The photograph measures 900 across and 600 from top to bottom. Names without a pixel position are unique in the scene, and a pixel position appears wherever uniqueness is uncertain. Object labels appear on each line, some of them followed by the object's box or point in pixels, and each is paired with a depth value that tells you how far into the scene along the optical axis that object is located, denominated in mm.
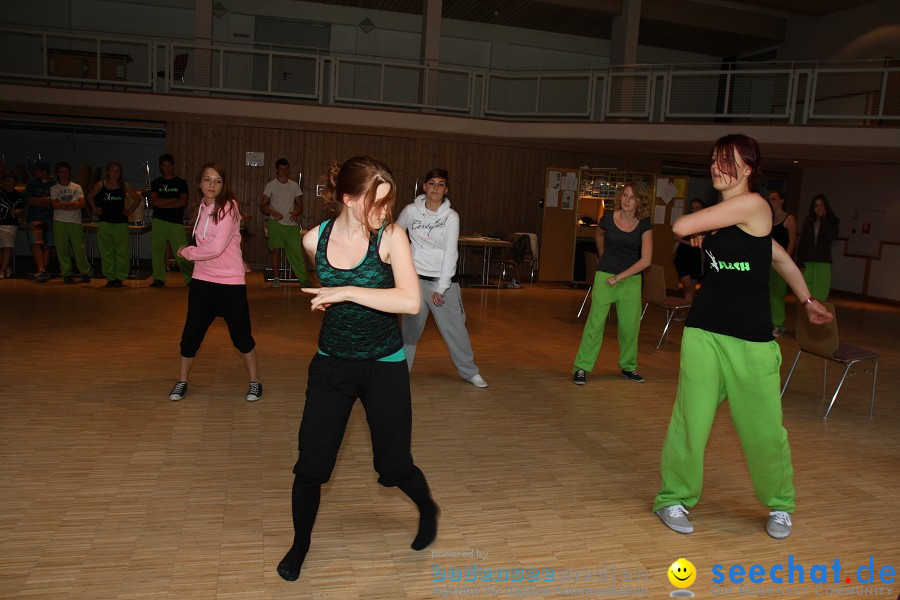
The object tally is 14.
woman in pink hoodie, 4719
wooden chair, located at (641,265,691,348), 8039
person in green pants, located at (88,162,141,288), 10195
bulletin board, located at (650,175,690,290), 15125
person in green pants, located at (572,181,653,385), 5879
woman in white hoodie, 5191
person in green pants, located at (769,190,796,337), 8320
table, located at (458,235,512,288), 12398
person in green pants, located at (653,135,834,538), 3203
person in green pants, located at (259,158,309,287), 10680
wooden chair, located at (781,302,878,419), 5516
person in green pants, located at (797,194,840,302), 8828
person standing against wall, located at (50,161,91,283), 10320
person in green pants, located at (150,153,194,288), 9648
